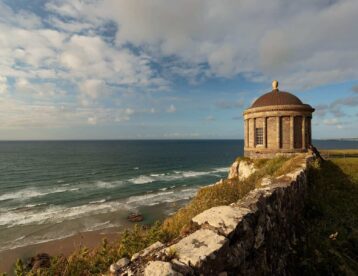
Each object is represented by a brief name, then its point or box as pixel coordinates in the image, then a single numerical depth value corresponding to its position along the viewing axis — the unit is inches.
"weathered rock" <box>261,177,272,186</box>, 317.9
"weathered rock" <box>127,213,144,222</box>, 1117.3
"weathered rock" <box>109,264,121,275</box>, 129.8
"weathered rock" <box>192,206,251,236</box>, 160.7
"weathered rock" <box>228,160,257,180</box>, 895.1
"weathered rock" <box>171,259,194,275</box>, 120.0
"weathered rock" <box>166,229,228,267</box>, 128.2
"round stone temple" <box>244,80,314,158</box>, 898.1
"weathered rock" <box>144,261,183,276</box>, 115.4
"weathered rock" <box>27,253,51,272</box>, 677.3
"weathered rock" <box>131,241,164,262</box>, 140.8
